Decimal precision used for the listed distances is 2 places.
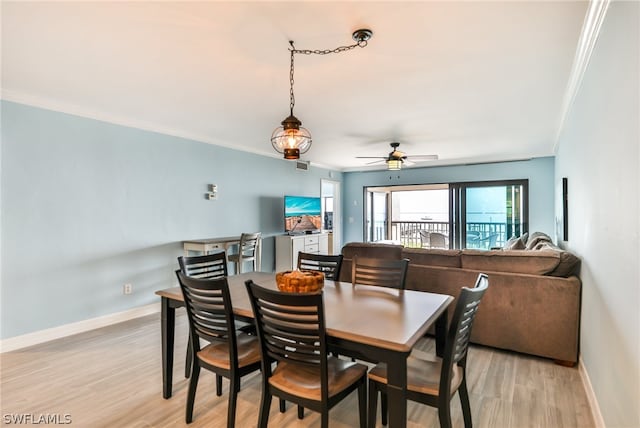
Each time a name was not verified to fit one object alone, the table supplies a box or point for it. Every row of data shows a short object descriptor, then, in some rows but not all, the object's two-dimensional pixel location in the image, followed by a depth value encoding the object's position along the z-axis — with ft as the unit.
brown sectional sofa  9.14
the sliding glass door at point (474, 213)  22.39
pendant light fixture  7.76
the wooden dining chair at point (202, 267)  8.55
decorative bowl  6.32
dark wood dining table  4.74
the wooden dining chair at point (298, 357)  5.05
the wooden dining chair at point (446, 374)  5.03
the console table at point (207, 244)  14.64
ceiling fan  17.38
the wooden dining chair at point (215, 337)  5.98
